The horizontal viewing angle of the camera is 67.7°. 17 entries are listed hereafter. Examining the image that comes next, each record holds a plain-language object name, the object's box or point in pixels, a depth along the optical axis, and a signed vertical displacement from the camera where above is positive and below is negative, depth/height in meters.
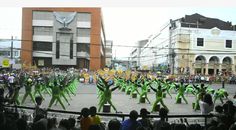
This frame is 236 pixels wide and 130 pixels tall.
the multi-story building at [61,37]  35.29 +5.69
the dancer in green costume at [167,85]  14.35 -1.52
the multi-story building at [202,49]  34.89 +3.63
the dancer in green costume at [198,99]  9.64 -1.77
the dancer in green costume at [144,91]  11.57 -1.63
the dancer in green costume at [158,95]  8.96 -1.48
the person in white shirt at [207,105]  5.15 -1.12
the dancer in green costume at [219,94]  11.06 -1.69
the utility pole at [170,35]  37.92 +6.72
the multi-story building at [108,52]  68.87 +5.42
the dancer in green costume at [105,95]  8.74 -1.46
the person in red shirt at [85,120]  3.64 -1.14
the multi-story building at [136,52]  70.27 +6.30
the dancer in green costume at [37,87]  12.00 -1.54
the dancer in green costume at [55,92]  9.52 -1.48
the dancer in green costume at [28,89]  10.48 -1.46
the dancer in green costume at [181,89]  11.51 -1.52
